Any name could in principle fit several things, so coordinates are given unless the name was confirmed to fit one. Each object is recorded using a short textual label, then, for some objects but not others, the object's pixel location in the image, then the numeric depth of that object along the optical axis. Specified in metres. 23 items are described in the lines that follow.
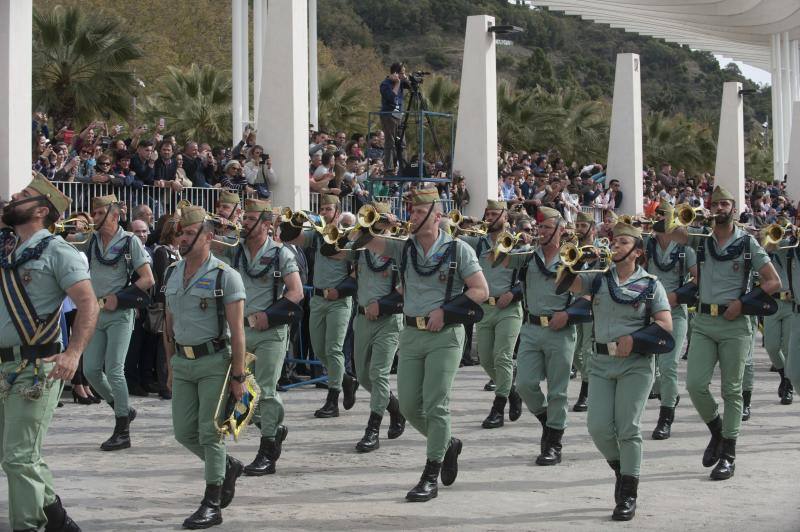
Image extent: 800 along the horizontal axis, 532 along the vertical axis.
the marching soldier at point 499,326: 12.66
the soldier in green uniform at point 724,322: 10.21
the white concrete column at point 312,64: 26.61
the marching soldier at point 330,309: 12.52
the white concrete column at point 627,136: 31.09
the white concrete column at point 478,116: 24.45
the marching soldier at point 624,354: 8.59
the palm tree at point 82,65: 27.15
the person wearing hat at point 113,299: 11.18
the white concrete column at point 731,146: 37.59
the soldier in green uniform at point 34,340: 7.28
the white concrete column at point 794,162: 39.94
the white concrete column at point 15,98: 15.84
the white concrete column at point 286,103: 19.23
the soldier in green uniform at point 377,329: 11.46
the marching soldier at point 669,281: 12.18
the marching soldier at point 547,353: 10.69
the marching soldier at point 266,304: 10.07
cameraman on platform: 21.03
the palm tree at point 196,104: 32.69
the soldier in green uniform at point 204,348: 8.15
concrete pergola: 40.28
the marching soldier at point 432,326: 9.16
